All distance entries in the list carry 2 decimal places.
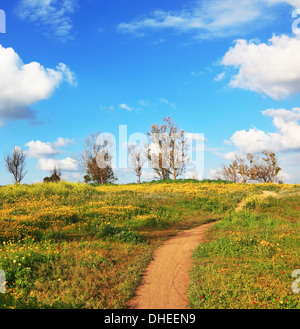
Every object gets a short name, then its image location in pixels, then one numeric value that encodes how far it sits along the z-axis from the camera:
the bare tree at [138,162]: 55.03
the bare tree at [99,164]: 53.00
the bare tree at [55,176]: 50.21
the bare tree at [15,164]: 48.34
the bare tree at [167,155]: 53.94
